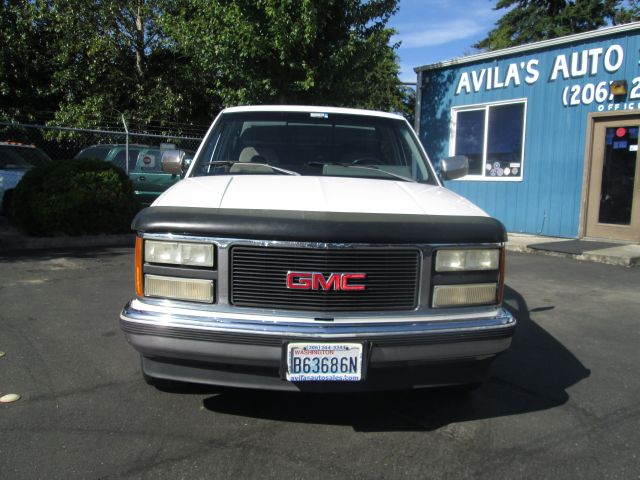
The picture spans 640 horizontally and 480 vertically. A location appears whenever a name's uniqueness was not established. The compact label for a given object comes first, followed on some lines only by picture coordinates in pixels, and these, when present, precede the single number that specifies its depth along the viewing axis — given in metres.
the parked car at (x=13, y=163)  11.02
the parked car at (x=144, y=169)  12.67
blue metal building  9.81
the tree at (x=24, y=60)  18.95
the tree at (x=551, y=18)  26.00
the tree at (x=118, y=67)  18.45
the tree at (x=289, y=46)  11.43
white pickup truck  2.53
